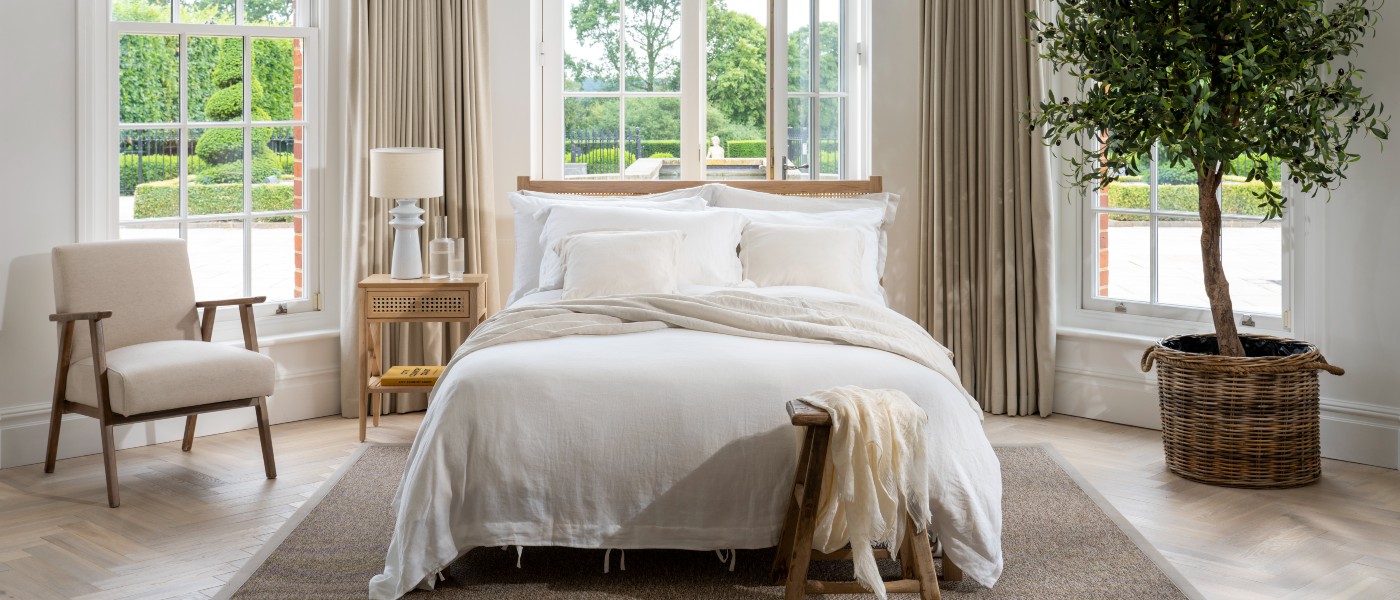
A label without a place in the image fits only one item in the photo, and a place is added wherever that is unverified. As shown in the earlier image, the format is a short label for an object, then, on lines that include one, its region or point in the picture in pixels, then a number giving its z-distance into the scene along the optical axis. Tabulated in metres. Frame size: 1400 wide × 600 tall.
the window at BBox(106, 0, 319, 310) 4.87
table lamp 4.90
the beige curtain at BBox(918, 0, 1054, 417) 5.32
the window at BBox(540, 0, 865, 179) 5.71
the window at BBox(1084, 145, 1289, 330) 4.88
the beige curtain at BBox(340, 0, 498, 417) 5.25
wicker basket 4.13
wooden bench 2.81
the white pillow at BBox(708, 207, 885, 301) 4.70
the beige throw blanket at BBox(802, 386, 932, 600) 2.79
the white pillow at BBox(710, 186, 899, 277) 5.08
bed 3.00
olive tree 3.91
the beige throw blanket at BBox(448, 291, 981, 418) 3.49
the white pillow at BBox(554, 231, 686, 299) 4.18
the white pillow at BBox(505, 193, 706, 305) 4.74
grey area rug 3.07
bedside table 4.91
